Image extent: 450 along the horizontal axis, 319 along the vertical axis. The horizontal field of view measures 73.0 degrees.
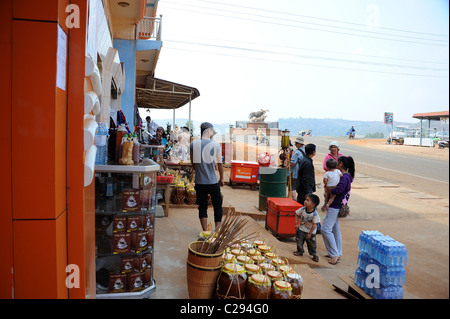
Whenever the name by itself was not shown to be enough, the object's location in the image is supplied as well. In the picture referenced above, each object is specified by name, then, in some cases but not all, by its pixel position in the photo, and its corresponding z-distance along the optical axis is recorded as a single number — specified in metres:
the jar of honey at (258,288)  2.71
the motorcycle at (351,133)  40.55
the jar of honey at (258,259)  3.25
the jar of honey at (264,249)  3.54
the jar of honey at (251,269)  2.94
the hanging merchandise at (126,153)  3.03
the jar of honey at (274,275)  2.87
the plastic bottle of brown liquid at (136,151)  3.14
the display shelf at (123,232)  3.00
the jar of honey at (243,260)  3.13
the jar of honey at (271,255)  3.41
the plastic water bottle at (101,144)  2.69
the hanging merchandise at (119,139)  3.14
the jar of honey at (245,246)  3.52
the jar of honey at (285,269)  3.01
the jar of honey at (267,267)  3.06
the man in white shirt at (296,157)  7.27
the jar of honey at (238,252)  3.27
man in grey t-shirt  4.53
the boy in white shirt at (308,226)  4.88
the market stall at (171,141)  6.76
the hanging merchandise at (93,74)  2.11
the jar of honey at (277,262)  3.22
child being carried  5.00
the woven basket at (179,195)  6.73
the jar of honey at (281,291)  2.71
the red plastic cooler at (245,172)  10.42
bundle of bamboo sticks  2.93
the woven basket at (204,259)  2.77
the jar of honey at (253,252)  3.34
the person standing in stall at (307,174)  5.99
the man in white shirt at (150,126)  12.10
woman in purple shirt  4.84
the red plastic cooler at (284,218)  5.82
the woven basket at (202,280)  2.77
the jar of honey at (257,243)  3.69
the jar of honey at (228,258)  3.03
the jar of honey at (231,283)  2.74
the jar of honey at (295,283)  2.86
